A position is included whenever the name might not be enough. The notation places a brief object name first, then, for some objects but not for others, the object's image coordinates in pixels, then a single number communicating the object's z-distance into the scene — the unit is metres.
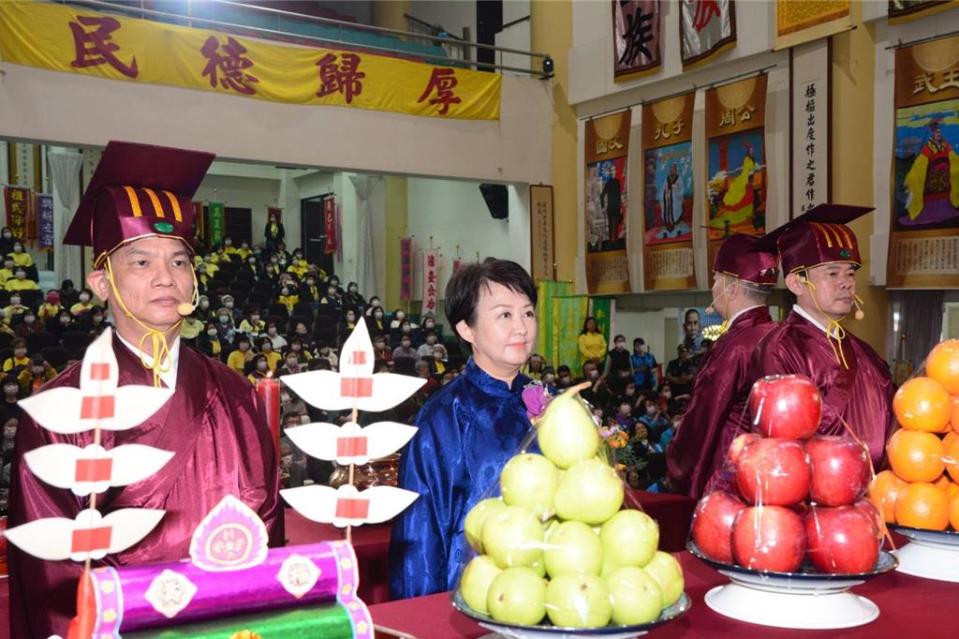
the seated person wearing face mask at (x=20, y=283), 10.35
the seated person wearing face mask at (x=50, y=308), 9.40
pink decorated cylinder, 0.88
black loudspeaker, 11.82
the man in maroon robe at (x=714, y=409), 3.05
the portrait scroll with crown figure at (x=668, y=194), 9.10
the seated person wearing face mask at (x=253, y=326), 10.41
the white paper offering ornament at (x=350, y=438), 1.04
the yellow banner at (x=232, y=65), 7.52
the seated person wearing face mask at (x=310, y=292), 13.34
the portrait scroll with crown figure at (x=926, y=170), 6.91
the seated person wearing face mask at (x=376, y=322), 11.14
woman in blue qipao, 1.73
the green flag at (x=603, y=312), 10.17
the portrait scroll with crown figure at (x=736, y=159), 8.33
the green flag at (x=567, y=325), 10.05
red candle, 1.95
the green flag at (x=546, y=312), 10.15
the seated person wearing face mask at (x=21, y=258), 11.13
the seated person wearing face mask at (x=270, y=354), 8.97
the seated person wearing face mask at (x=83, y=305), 9.55
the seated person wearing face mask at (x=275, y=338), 9.97
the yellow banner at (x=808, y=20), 7.47
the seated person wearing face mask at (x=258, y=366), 7.48
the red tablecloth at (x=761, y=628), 1.18
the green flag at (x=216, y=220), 16.95
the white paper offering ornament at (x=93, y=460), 0.89
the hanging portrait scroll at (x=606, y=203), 9.91
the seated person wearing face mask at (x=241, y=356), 8.89
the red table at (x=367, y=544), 2.44
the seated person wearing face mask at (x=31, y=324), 9.13
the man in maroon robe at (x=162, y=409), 1.55
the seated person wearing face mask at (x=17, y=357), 7.77
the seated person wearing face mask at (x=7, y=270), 10.53
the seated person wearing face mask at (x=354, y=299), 13.35
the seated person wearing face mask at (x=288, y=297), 12.75
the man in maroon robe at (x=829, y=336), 2.66
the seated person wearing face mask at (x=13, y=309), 9.27
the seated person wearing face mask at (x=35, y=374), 7.16
